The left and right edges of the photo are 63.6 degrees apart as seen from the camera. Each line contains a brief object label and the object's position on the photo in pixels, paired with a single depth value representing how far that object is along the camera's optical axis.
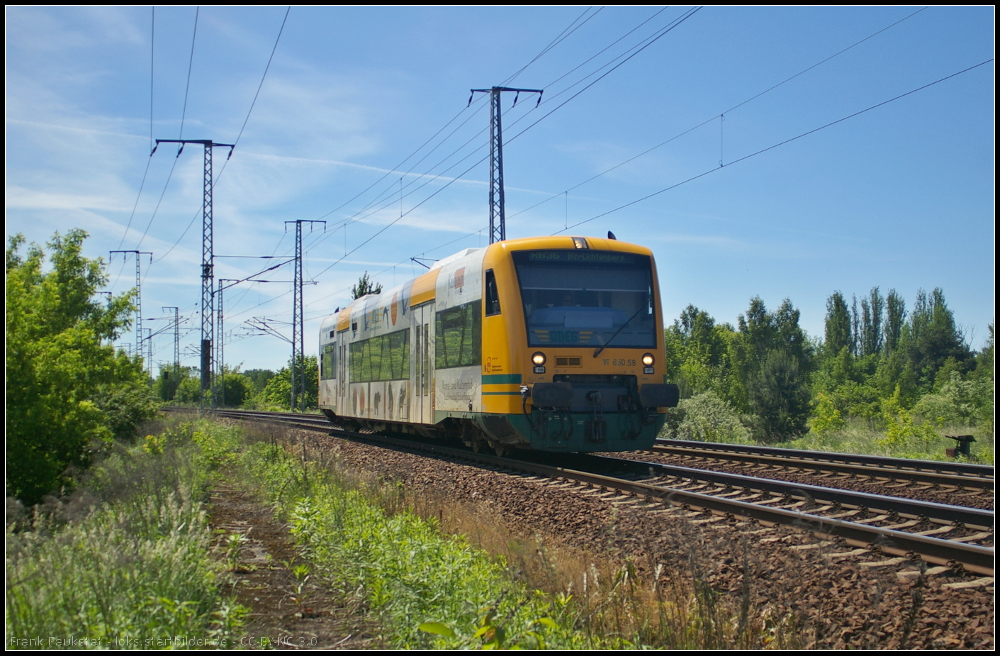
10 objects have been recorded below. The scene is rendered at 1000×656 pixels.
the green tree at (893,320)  106.06
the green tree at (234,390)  74.38
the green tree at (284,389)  59.31
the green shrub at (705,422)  23.14
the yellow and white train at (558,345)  11.82
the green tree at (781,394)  50.47
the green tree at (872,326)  107.88
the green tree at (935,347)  77.06
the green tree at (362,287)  47.51
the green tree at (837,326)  109.62
